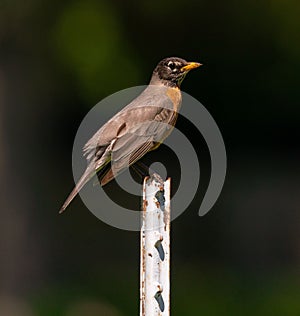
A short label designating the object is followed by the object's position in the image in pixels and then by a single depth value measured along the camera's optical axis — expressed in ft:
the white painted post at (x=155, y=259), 31.07
